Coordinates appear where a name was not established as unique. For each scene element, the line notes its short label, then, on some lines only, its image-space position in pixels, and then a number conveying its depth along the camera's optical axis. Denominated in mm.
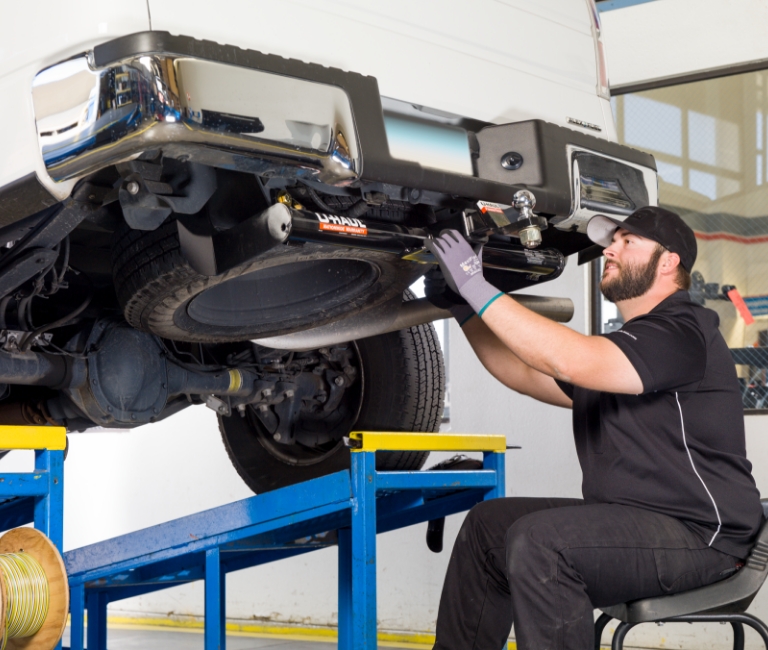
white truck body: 1554
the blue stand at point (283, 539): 2176
